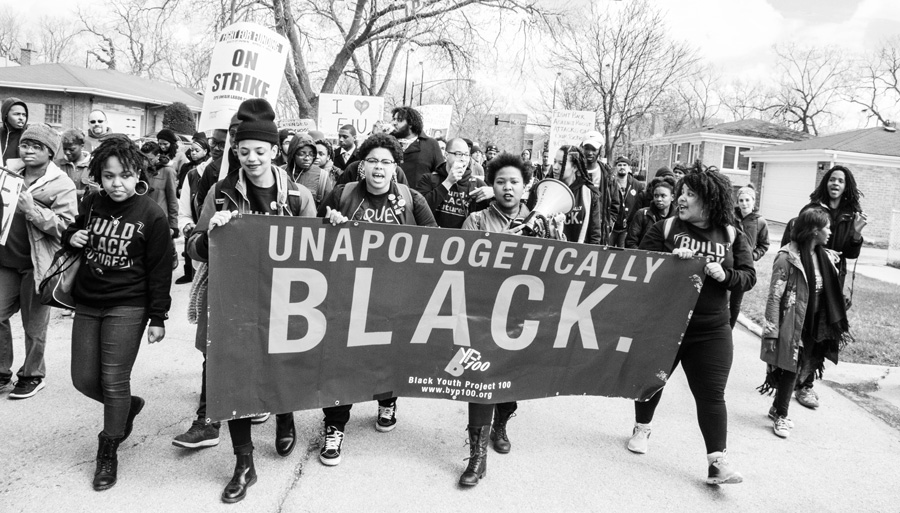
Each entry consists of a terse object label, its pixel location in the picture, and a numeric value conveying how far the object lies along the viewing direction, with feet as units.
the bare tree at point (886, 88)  160.15
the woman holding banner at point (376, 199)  13.09
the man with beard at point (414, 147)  21.97
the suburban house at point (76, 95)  93.66
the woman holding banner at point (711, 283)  12.72
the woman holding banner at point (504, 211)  13.61
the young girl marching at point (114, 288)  11.57
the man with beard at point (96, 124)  27.45
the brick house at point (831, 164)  79.56
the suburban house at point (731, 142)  116.16
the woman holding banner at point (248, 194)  11.49
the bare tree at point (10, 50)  185.35
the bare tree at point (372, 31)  65.16
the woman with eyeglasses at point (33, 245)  14.78
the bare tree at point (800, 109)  177.27
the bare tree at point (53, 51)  201.67
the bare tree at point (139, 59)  162.17
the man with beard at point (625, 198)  28.60
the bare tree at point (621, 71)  73.41
